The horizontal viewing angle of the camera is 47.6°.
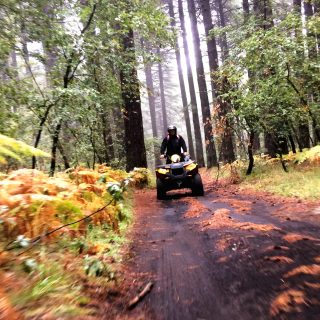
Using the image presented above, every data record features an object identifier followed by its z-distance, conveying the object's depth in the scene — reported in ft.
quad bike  32.65
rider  37.28
